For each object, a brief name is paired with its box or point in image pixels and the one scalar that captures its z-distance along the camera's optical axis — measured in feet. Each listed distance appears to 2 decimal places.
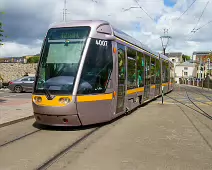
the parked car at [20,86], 55.76
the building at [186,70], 282.42
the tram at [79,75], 16.70
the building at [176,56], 329.88
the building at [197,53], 356.48
